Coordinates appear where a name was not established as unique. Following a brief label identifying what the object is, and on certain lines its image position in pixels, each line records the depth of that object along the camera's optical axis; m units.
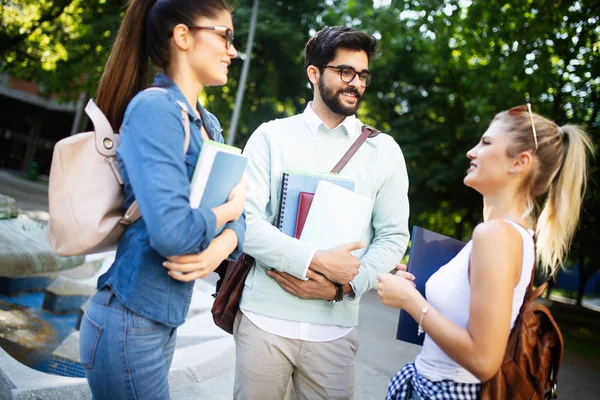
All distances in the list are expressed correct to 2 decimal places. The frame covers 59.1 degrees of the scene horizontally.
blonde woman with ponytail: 1.63
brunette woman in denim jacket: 1.42
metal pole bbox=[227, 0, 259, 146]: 16.28
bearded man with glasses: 2.22
